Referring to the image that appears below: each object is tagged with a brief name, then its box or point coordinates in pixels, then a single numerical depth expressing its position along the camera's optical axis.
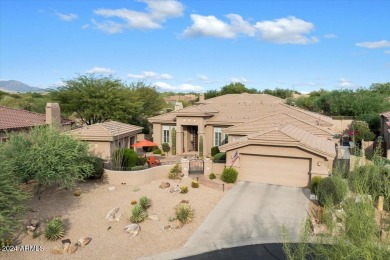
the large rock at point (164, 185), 22.29
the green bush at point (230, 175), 23.33
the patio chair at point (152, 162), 27.42
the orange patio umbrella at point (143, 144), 29.72
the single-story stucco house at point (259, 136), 22.27
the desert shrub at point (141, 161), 26.42
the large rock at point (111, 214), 17.23
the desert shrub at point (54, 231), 14.92
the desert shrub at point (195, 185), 22.30
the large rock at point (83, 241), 14.64
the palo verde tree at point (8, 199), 12.17
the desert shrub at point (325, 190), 17.17
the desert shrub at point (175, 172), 24.26
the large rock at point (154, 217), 17.36
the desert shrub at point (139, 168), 24.54
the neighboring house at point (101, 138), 27.02
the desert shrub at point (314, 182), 20.64
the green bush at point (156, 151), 34.36
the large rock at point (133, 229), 15.63
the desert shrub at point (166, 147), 34.56
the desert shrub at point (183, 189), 21.31
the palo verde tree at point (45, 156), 18.09
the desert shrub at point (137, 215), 16.81
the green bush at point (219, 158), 27.55
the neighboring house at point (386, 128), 31.06
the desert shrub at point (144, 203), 18.45
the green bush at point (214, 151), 31.78
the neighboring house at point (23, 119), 26.89
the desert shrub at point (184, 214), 16.94
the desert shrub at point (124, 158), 25.39
